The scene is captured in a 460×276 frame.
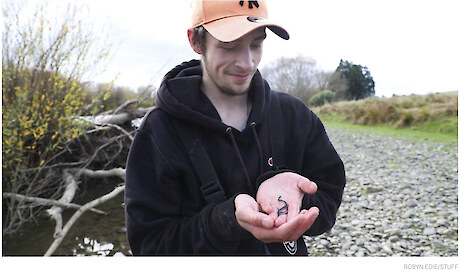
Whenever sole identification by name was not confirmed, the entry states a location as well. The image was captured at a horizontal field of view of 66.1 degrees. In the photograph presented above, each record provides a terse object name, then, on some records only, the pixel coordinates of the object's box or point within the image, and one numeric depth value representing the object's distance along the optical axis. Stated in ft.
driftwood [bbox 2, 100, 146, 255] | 14.01
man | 3.66
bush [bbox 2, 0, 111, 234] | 13.97
